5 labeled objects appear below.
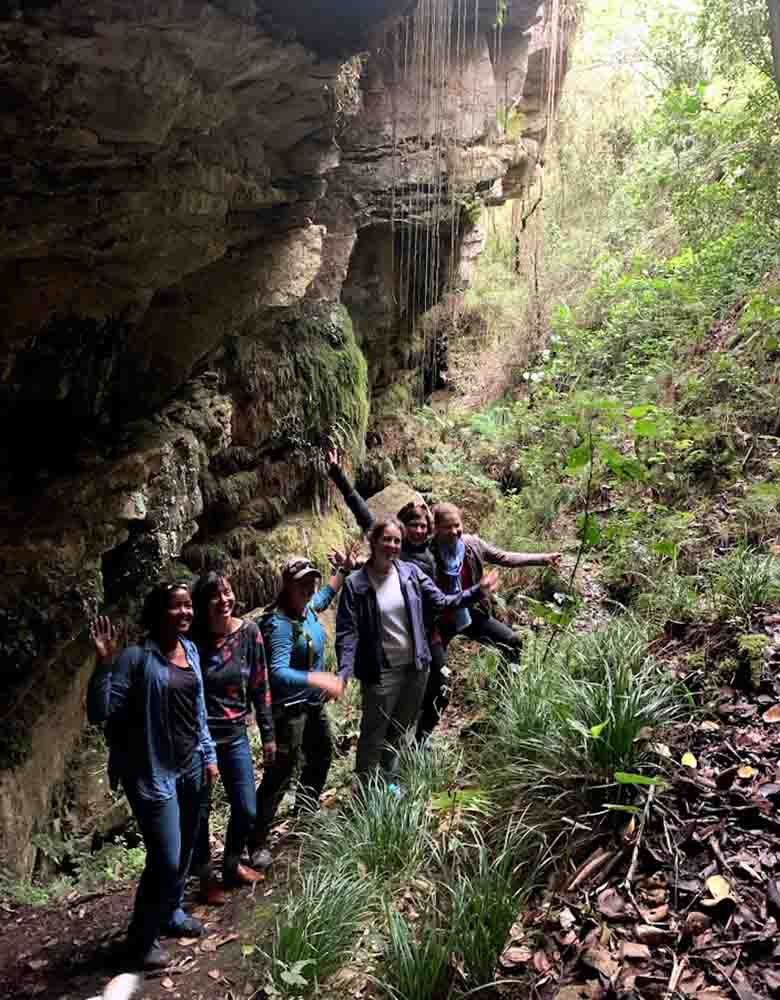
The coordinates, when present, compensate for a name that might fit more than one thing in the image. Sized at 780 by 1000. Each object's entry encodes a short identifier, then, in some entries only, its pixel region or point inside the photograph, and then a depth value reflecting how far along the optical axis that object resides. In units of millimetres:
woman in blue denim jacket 3906
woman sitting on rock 5660
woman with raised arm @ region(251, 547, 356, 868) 4812
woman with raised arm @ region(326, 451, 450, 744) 5531
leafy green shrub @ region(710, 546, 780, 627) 5141
